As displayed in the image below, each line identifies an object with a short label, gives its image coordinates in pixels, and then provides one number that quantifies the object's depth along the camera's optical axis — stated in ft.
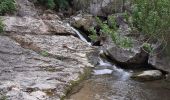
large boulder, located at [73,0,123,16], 62.73
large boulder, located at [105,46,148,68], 38.83
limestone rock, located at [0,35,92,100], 27.57
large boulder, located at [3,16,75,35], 46.81
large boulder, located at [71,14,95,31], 58.43
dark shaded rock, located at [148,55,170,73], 36.40
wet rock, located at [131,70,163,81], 35.07
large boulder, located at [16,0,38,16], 57.89
